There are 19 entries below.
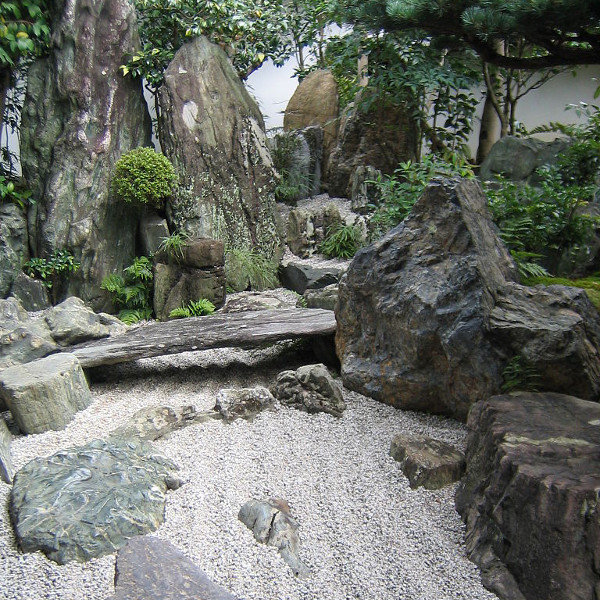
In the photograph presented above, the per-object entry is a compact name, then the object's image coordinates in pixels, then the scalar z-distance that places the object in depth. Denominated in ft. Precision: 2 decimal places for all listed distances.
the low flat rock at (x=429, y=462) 9.96
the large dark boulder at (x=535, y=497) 6.79
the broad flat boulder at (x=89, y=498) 8.50
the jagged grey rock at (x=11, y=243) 23.32
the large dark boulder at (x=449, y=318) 10.40
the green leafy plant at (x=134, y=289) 23.09
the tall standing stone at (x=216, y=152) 24.52
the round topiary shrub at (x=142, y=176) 23.08
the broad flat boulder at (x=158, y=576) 7.14
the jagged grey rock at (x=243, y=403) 12.75
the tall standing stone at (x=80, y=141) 23.77
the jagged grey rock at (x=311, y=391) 12.78
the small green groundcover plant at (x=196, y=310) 20.97
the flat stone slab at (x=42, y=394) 12.55
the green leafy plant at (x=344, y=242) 24.34
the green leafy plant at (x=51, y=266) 23.56
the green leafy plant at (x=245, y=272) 24.04
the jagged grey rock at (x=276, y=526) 8.30
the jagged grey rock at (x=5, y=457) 10.48
